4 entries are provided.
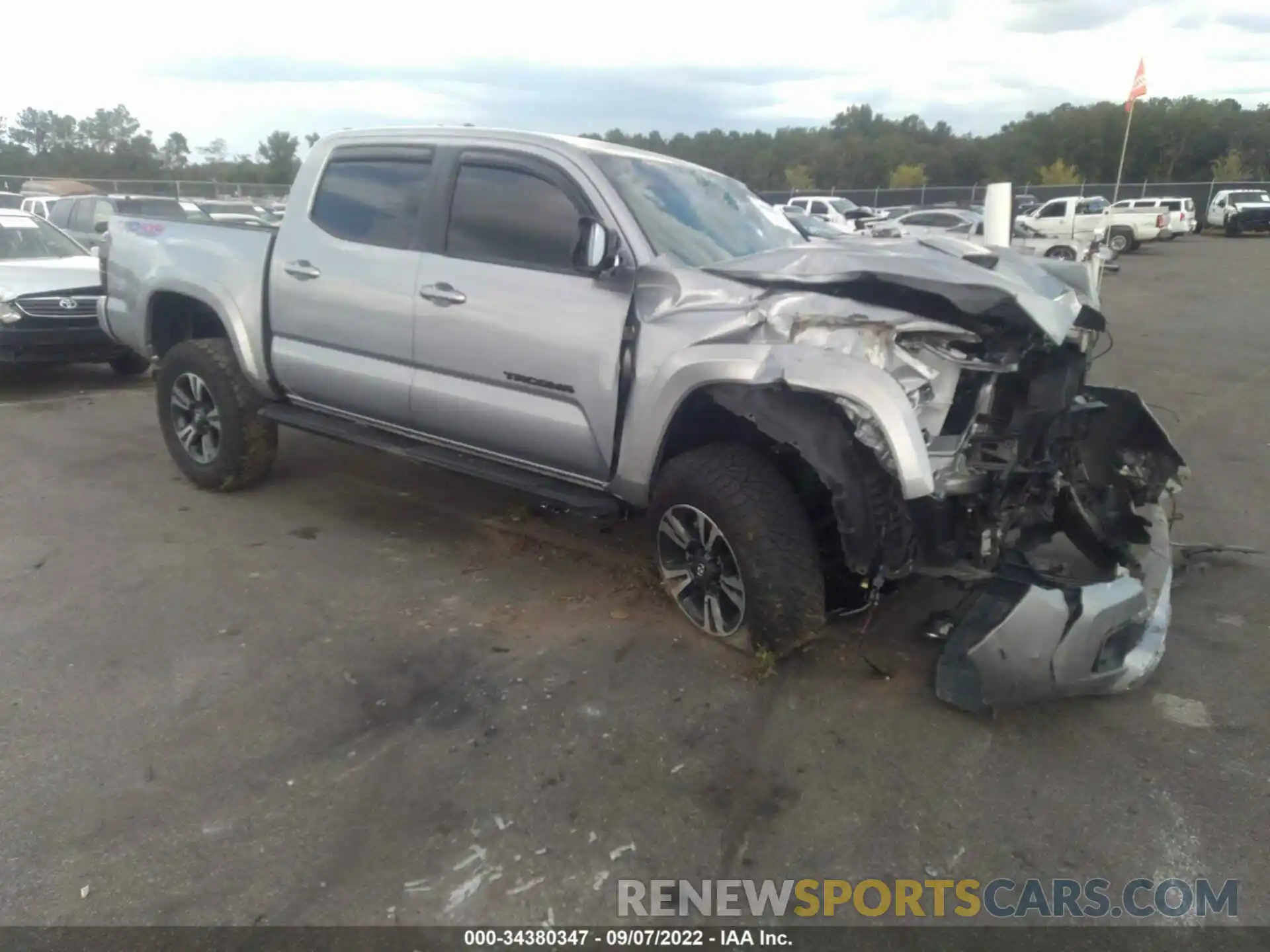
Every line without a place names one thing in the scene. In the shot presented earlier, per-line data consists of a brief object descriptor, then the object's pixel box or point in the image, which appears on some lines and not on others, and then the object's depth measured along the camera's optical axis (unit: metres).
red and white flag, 21.47
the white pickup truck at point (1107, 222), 26.31
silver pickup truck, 3.42
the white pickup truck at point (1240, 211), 32.53
